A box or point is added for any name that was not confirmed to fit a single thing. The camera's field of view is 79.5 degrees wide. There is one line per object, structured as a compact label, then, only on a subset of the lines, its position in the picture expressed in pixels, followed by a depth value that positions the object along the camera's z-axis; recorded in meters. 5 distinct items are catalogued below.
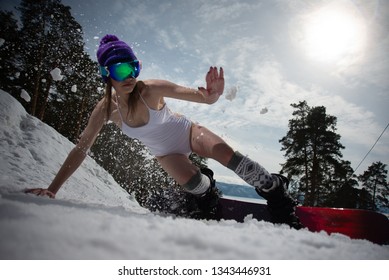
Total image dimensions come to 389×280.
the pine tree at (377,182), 29.33
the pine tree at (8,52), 17.56
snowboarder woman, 2.14
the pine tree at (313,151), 19.08
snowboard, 2.29
